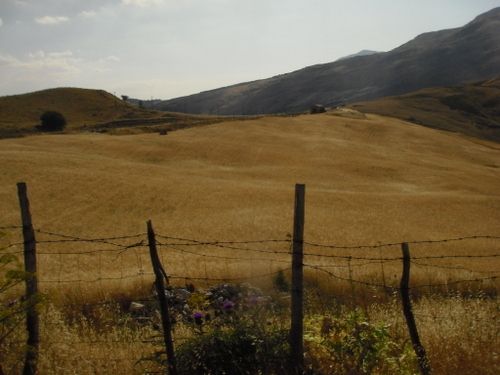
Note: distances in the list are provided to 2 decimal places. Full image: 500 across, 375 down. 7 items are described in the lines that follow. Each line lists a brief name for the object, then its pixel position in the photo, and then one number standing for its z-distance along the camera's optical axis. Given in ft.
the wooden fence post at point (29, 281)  18.35
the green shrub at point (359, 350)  18.21
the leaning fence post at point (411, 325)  19.02
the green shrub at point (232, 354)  18.20
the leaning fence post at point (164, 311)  17.92
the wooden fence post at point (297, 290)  18.76
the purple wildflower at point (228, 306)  19.86
